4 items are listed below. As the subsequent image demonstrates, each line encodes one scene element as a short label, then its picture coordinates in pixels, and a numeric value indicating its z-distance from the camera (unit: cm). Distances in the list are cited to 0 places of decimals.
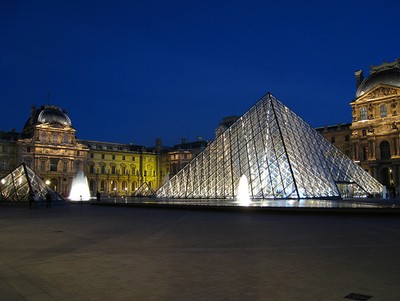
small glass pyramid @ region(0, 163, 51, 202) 2620
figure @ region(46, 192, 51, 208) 2219
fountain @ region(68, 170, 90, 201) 4575
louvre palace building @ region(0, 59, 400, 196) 4847
